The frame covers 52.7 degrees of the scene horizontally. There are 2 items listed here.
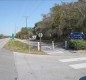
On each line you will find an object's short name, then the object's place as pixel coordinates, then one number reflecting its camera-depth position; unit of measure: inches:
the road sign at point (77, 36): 477.6
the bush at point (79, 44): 411.0
